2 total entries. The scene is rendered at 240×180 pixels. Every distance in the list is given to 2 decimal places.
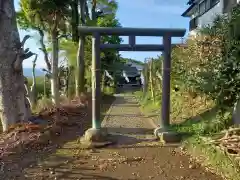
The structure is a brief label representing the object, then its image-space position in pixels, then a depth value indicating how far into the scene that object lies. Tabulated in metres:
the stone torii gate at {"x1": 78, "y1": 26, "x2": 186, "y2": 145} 4.68
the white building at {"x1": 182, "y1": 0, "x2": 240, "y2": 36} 8.34
